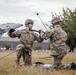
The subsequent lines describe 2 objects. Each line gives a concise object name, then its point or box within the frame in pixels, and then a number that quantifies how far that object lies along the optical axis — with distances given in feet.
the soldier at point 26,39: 28.96
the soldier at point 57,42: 28.53
